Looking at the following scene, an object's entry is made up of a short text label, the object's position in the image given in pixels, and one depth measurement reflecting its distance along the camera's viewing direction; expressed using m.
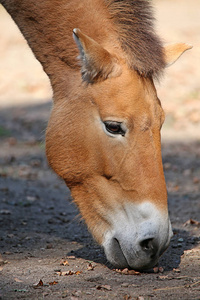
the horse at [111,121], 6.89
